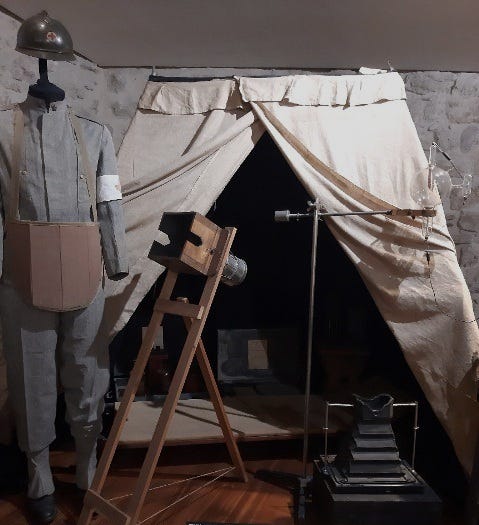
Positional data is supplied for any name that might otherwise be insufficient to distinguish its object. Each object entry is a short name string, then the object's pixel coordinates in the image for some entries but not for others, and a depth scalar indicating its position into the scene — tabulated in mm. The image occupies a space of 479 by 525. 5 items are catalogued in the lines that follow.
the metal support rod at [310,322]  2164
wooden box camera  1828
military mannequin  1914
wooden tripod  1791
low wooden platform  2482
